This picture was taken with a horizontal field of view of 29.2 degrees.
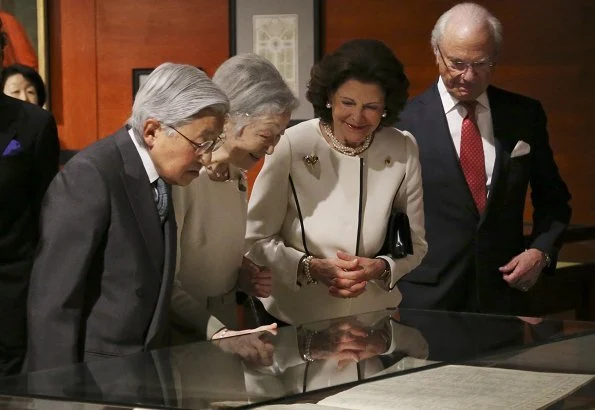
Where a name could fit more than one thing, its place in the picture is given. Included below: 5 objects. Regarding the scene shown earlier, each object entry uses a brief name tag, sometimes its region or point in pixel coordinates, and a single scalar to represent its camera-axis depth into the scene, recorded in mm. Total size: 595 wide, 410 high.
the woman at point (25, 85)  6488
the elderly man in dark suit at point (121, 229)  2699
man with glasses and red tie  4039
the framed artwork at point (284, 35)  7082
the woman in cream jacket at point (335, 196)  3533
